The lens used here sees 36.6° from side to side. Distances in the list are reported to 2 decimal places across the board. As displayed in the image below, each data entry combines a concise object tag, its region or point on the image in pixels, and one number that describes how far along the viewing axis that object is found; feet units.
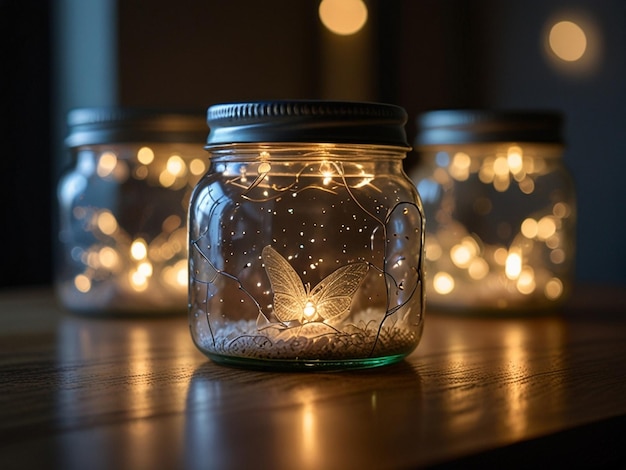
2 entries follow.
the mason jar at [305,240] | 2.52
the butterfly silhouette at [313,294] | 2.54
